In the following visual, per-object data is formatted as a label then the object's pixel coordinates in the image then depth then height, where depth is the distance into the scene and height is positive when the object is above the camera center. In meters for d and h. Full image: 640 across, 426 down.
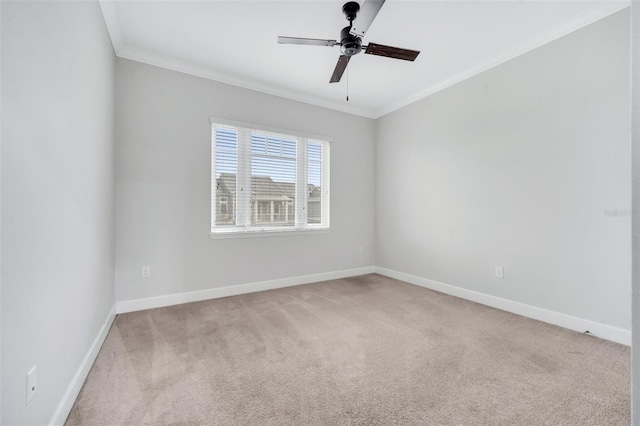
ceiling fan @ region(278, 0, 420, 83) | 2.21 +1.40
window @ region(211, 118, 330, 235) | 3.62 +0.47
